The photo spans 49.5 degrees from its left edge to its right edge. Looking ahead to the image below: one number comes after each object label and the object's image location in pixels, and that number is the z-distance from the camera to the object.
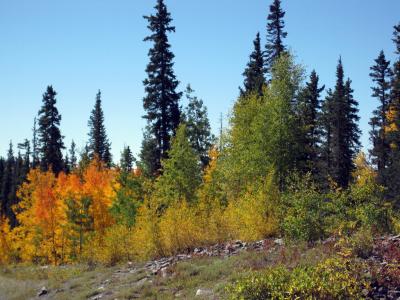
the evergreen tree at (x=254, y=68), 36.84
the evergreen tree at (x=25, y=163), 66.37
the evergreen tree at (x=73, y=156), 97.49
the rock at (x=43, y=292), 16.67
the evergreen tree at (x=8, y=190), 66.09
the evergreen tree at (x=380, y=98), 42.96
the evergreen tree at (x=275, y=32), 35.84
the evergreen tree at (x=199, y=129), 43.72
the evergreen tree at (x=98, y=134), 62.81
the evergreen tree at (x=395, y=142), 30.73
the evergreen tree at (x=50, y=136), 46.03
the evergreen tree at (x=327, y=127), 44.12
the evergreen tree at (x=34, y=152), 79.12
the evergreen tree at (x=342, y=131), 42.66
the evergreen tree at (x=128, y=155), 59.31
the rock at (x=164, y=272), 13.61
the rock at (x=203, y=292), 10.95
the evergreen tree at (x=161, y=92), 32.34
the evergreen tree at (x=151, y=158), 32.94
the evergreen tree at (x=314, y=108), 40.51
